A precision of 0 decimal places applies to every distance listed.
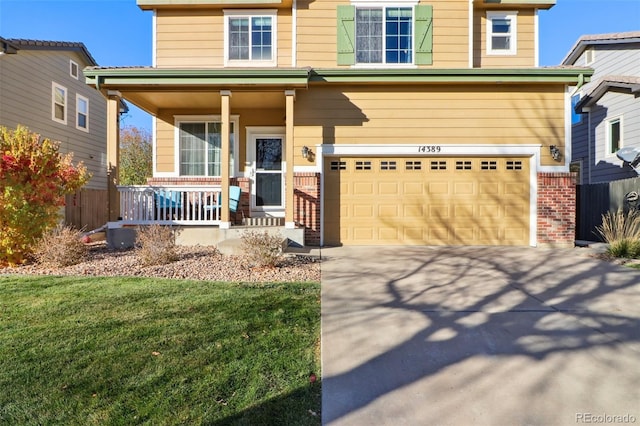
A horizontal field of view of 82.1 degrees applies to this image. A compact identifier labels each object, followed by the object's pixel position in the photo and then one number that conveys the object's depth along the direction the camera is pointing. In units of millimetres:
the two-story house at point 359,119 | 8625
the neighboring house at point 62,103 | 11250
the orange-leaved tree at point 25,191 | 6379
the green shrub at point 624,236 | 7312
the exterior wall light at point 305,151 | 8883
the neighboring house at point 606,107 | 12375
